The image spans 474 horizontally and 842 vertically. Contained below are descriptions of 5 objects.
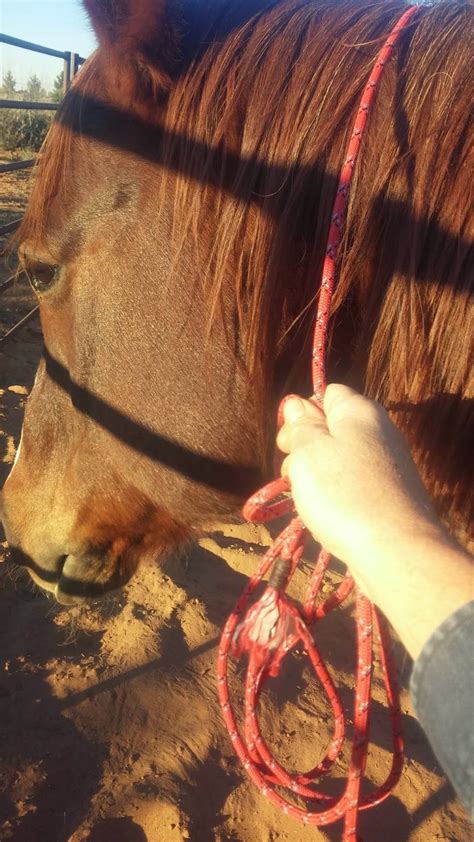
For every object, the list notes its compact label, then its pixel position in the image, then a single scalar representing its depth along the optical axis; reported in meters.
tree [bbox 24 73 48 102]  25.54
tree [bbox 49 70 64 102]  18.00
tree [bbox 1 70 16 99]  24.62
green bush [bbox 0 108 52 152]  14.85
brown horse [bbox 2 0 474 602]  1.15
